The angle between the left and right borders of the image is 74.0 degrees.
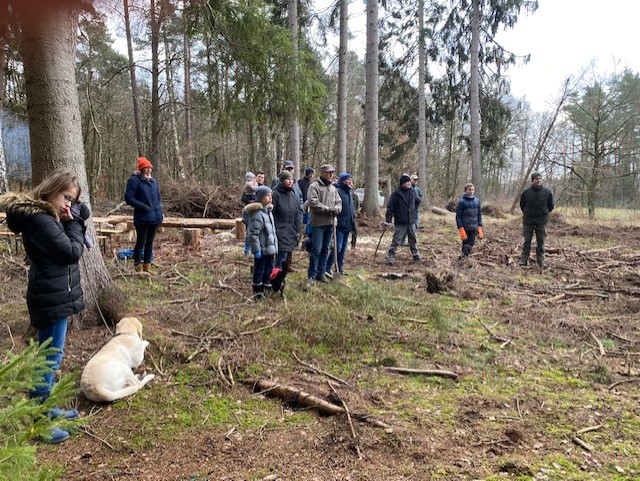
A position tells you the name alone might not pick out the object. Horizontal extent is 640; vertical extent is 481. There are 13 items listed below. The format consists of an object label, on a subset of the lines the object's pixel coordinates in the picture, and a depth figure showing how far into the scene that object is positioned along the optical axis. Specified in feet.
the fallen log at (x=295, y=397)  10.80
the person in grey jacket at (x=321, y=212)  22.35
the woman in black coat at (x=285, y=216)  20.39
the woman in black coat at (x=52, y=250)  9.03
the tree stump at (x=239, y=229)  35.96
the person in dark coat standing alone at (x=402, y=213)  29.66
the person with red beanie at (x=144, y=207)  21.94
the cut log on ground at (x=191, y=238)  30.58
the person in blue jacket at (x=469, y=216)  29.99
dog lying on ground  10.73
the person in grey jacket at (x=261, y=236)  18.31
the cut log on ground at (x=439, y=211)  68.23
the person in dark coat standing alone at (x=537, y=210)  29.12
